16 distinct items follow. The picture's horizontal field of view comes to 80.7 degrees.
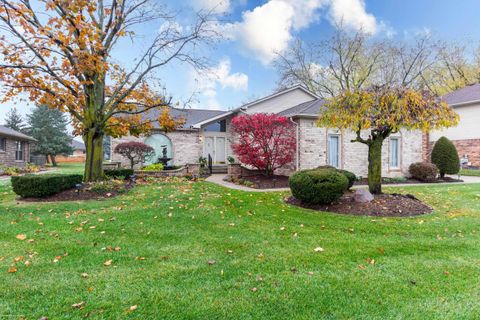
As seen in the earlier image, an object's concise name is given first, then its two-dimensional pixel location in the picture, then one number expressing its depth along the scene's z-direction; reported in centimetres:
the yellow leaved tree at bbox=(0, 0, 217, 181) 913
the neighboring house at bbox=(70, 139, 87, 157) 5767
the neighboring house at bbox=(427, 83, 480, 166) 1988
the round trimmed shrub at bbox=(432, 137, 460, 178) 1494
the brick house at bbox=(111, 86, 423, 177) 1349
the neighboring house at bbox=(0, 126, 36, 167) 2212
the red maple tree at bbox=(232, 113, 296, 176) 1220
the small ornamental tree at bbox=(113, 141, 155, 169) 1482
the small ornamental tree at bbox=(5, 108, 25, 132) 3419
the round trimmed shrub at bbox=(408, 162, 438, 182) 1387
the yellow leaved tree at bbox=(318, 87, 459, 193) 736
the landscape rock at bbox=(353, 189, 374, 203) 753
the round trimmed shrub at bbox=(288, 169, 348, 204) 705
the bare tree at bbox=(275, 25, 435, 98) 2734
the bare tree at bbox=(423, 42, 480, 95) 2939
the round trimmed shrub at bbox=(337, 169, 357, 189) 946
